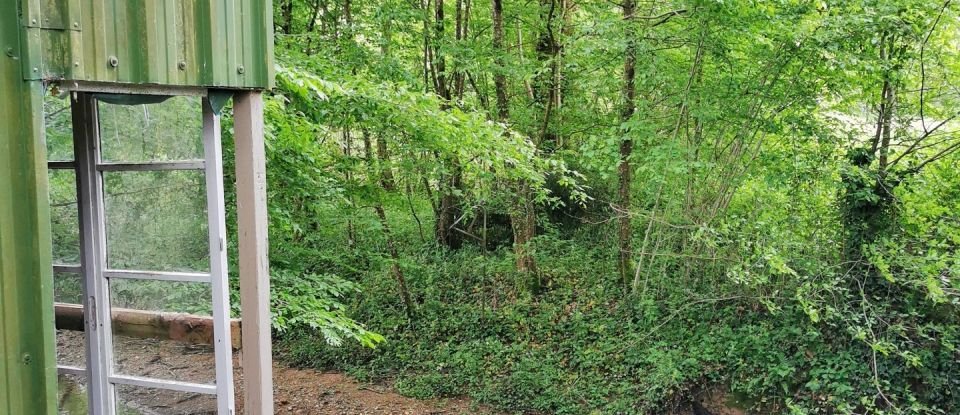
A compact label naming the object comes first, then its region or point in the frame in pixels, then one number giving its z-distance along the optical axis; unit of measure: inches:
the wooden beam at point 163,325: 104.2
